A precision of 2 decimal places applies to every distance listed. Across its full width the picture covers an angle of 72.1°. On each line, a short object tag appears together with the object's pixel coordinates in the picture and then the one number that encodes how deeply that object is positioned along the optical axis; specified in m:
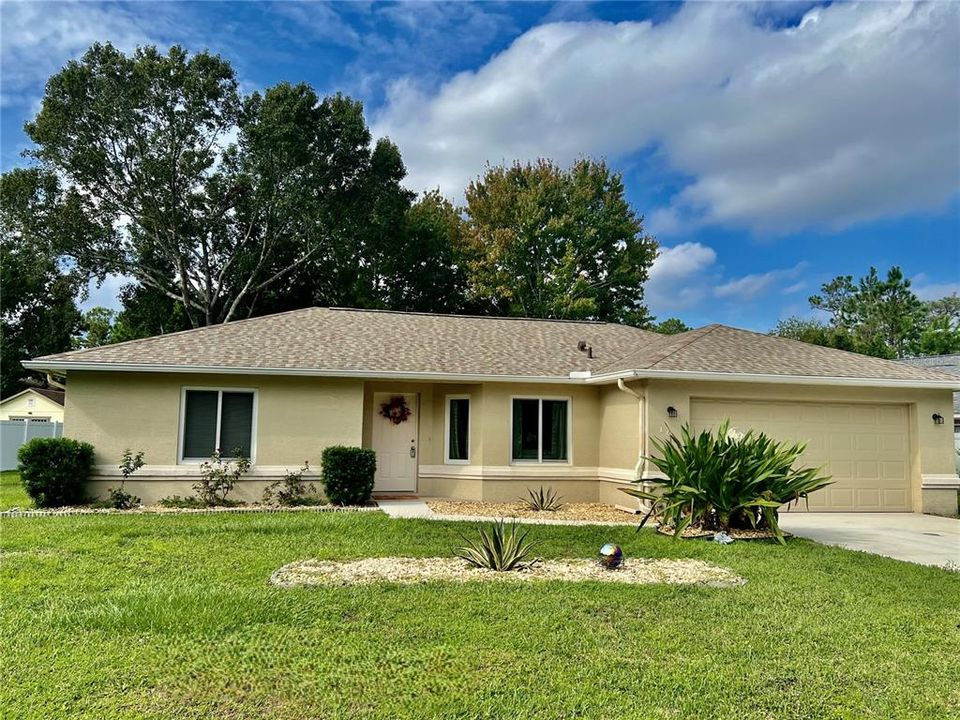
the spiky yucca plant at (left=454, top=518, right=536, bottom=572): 7.44
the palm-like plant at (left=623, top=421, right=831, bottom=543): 9.55
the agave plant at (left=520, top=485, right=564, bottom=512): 12.98
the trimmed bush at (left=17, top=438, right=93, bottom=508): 11.58
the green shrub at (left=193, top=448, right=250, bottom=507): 12.52
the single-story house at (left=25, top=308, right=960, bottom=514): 12.52
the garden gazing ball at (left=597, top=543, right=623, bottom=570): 7.56
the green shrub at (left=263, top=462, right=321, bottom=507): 12.73
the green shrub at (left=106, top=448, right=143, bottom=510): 12.09
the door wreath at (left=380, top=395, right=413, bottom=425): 14.77
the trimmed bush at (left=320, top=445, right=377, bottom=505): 12.48
